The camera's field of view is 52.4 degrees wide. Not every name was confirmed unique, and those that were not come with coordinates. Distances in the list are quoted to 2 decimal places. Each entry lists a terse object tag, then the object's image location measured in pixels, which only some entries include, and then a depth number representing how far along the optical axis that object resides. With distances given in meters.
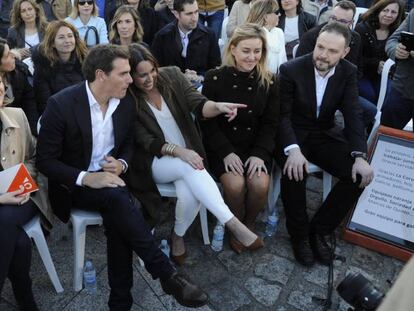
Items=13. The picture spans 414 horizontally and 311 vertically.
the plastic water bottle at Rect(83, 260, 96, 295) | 2.63
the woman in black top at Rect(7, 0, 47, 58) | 4.72
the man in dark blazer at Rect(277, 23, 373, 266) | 2.97
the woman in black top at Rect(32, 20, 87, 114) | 3.65
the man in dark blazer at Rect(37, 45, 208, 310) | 2.38
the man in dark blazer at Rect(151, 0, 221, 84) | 4.45
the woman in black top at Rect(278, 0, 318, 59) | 4.86
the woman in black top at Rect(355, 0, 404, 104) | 4.41
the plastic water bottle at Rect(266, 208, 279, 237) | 3.22
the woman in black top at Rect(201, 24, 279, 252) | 2.95
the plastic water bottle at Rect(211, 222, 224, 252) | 2.99
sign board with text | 2.93
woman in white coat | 4.19
